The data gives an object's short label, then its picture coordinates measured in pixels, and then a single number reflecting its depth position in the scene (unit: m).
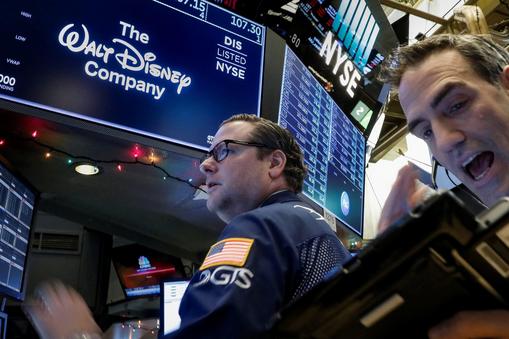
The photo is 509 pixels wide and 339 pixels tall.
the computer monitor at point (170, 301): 3.20
